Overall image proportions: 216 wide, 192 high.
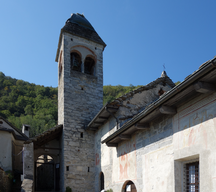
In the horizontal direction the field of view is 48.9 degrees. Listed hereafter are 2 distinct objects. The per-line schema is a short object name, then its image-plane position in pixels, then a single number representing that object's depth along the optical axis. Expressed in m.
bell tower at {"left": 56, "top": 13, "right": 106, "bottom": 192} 11.07
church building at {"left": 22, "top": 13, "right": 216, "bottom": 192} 4.64
